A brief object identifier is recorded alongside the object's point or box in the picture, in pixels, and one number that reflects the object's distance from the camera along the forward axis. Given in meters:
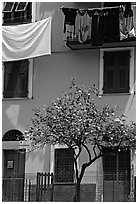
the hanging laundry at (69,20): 23.58
